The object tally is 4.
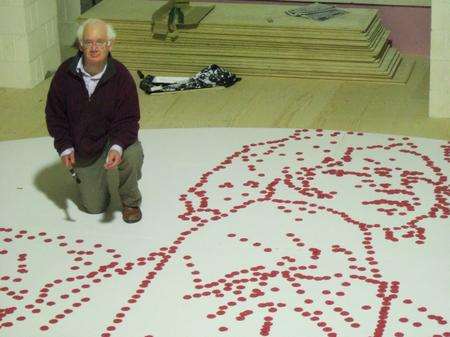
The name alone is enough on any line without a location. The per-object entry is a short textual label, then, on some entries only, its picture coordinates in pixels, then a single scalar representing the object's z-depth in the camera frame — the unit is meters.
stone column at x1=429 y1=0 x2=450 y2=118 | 7.59
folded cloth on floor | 8.46
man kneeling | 5.88
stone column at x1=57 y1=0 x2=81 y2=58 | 9.68
